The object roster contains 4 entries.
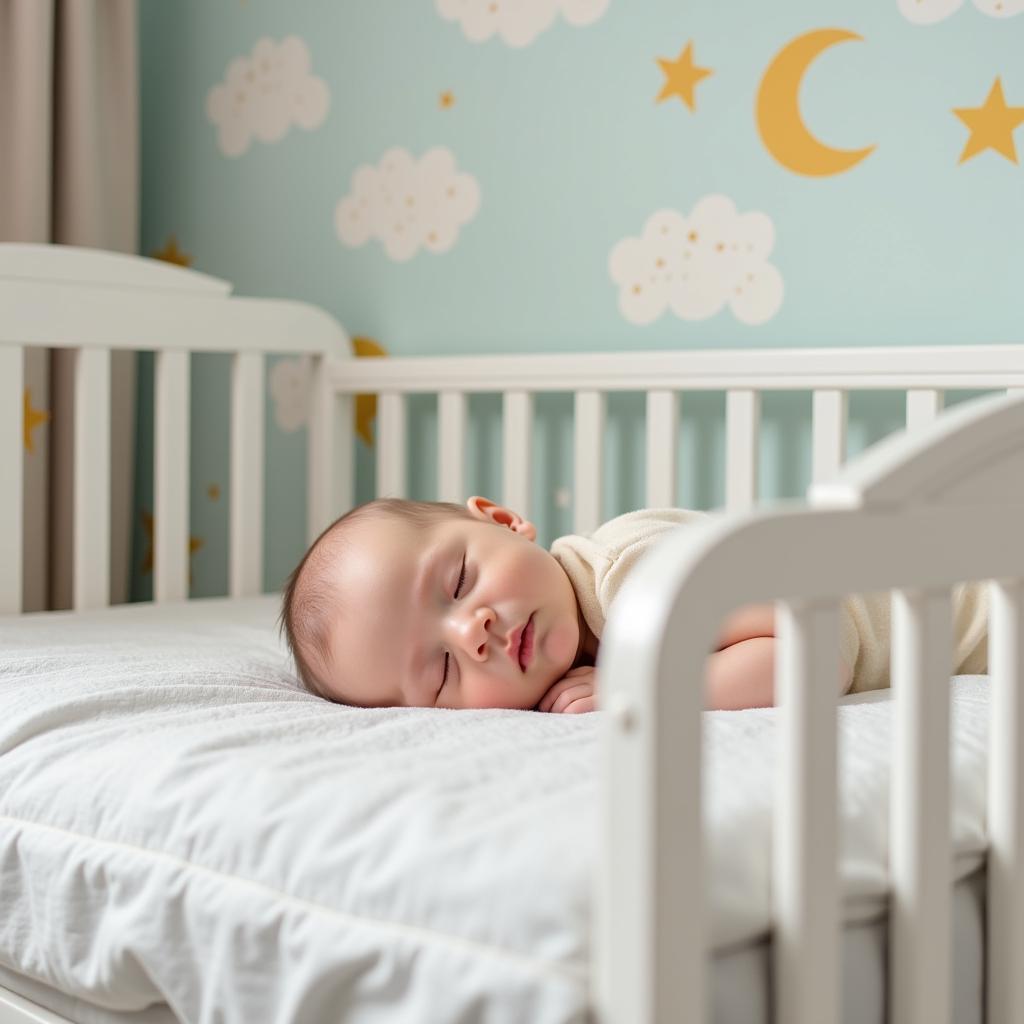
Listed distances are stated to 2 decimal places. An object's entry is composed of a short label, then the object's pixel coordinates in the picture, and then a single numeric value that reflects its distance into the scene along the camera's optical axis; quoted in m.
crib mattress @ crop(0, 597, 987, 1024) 0.63
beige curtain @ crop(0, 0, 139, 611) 1.96
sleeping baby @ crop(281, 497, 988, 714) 1.07
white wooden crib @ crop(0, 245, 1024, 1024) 0.56
